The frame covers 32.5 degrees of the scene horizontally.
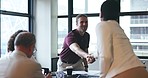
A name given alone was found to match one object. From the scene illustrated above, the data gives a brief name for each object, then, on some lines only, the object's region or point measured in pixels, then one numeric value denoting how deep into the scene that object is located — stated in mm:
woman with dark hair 1853
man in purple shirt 3426
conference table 2625
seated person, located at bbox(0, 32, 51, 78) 1843
